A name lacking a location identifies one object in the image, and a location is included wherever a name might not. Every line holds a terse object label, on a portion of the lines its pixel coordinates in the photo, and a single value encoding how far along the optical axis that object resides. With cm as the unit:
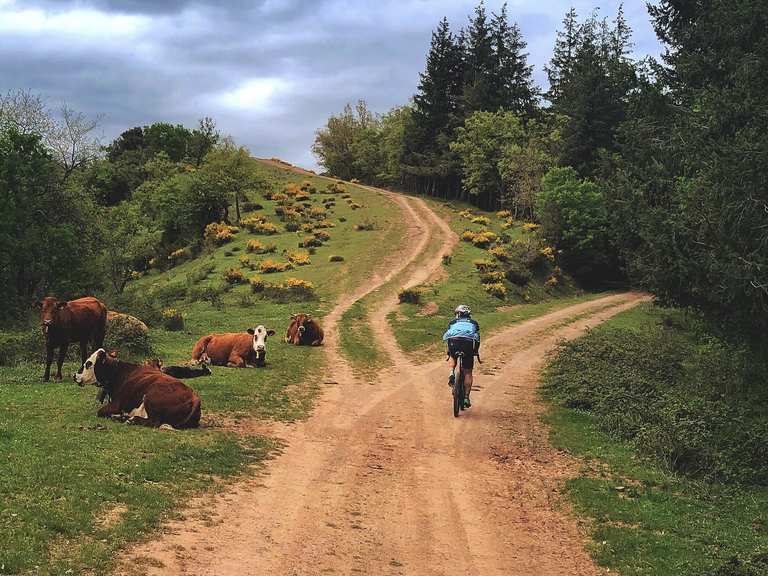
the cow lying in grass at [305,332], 2341
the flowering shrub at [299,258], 4459
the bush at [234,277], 4059
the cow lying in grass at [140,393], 1105
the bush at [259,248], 4906
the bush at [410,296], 3362
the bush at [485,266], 4128
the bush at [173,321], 2633
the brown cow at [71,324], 1445
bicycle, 1398
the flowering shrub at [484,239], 4938
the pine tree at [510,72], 7788
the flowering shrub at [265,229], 5575
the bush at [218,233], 5422
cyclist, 1404
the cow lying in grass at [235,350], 1847
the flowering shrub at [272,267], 4272
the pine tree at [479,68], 7525
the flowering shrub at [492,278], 3925
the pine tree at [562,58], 8356
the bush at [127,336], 1889
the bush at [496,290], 3747
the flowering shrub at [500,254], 4428
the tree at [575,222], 4384
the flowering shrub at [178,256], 5494
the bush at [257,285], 3742
